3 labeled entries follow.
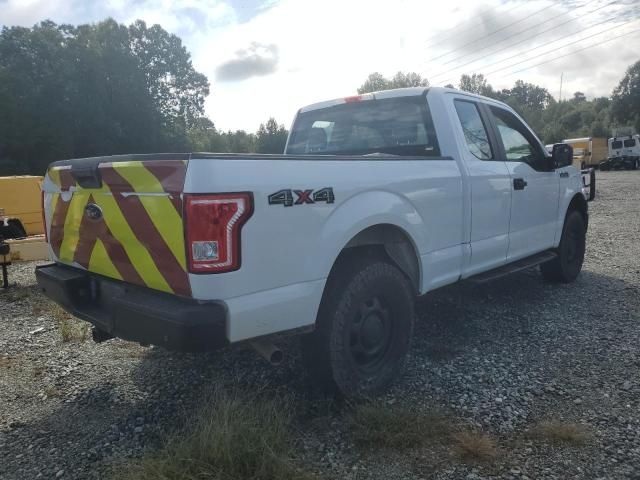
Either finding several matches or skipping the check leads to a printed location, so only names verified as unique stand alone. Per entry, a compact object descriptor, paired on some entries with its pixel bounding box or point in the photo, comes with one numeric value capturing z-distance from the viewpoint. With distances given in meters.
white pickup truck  2.27
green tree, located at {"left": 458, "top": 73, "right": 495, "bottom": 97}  71.19
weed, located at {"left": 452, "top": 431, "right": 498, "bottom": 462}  2.49
